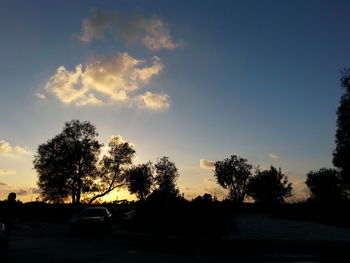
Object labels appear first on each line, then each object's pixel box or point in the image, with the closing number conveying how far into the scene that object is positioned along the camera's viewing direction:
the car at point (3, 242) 9.65
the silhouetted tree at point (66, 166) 50.59
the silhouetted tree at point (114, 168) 55.22
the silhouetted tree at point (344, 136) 37.53
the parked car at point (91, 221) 19.02
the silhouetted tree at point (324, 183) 59.04
